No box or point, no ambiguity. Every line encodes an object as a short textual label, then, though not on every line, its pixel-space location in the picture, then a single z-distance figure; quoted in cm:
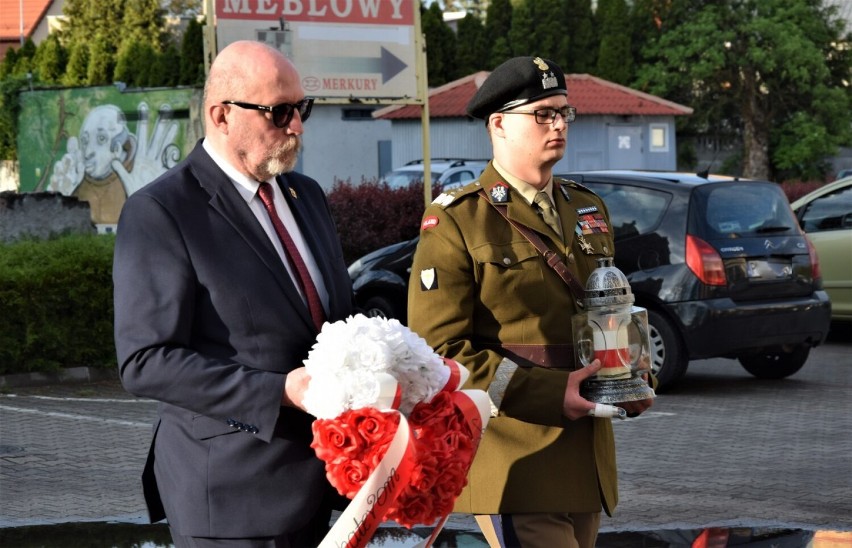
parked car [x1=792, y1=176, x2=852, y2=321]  1365
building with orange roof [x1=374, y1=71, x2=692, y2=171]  3934
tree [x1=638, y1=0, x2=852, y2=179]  4509
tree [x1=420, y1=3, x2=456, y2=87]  4159
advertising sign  1603
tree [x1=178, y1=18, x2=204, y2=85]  3619
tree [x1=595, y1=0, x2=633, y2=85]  4512
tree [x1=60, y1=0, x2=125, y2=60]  5256
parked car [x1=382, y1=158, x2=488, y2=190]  2689
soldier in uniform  367
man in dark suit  293
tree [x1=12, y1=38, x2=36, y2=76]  4197
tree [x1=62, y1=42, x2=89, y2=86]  4066
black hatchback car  1055
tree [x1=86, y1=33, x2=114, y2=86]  3925
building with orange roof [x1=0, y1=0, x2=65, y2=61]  7512
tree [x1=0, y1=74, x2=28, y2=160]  3416
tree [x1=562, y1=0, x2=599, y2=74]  4478
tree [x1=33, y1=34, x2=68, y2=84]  4128
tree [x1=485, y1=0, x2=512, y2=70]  4362
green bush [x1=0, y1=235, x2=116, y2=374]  1148
